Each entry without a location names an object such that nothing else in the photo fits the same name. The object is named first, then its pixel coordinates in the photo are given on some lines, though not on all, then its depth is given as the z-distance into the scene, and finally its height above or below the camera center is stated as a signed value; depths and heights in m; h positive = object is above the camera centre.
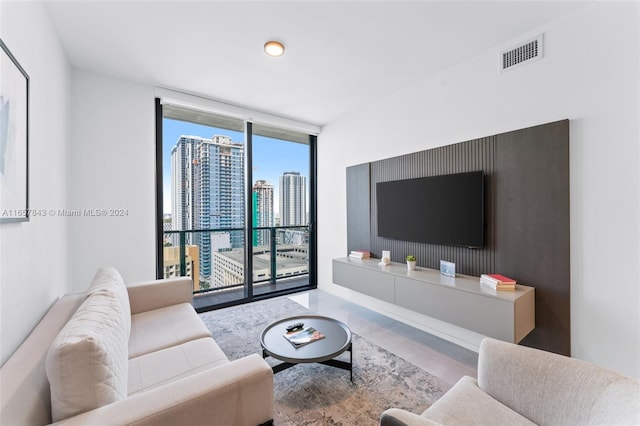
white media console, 1.99 -0.73
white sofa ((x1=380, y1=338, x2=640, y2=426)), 0.94 -0.73
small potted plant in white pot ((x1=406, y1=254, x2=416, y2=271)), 2.88 -0.53
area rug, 1.72 -1.26
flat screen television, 2.47 +0.03
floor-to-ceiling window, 3.59 +0.16
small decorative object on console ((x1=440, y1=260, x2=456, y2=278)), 2.60 -0.54
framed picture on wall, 1.18 +0.36
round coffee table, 1.83 -0.95
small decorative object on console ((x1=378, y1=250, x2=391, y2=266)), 3.16 -0.54
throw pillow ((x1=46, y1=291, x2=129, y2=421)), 0.90 -0.54
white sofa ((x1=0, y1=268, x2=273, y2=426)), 0.90 -0.66
